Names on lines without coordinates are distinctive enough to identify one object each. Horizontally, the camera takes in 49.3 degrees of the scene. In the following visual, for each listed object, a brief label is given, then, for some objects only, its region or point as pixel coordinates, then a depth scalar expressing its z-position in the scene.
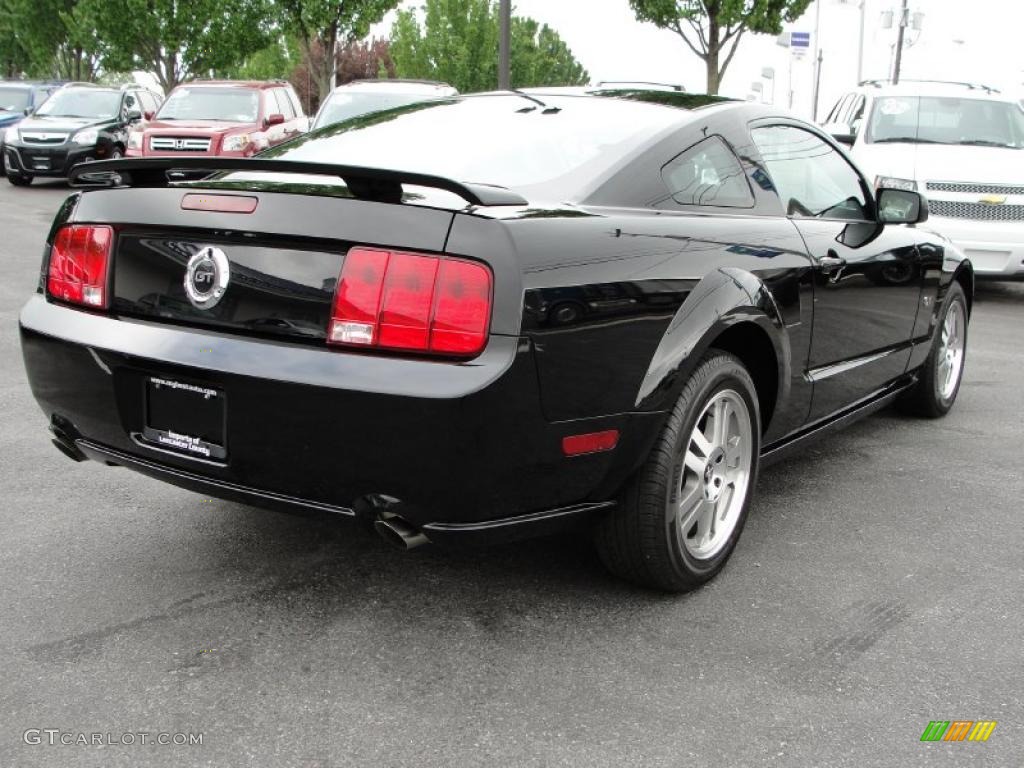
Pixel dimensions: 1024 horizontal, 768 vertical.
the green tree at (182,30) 29.64
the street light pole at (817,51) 41.81
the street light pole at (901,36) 32.12
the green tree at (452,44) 39.09
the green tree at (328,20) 26.75
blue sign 27.88
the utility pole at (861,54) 42.47
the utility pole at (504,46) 15.88
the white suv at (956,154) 9.30
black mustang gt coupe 2.60
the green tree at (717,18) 21.50
